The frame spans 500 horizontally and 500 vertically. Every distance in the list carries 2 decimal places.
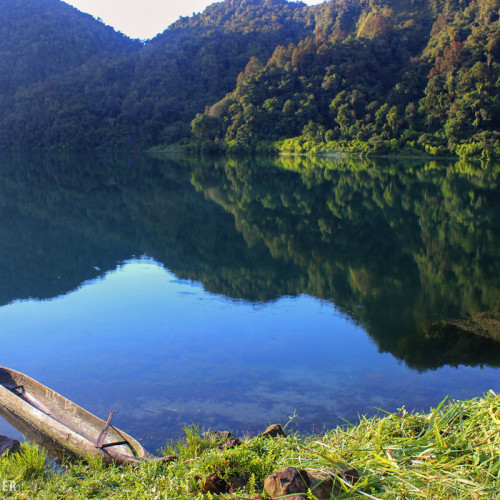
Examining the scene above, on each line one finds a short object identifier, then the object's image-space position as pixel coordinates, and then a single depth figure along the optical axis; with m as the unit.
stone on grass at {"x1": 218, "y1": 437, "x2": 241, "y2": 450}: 4.16
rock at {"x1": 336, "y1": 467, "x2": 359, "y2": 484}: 3.27
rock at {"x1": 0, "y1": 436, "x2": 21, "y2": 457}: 4.45
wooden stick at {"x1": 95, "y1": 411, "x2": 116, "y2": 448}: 4.35
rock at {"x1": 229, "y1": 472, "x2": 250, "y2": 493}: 3.52
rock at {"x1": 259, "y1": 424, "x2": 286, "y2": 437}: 4.63
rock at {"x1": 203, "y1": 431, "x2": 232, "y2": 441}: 4.78
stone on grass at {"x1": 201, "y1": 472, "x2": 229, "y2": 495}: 3.50
